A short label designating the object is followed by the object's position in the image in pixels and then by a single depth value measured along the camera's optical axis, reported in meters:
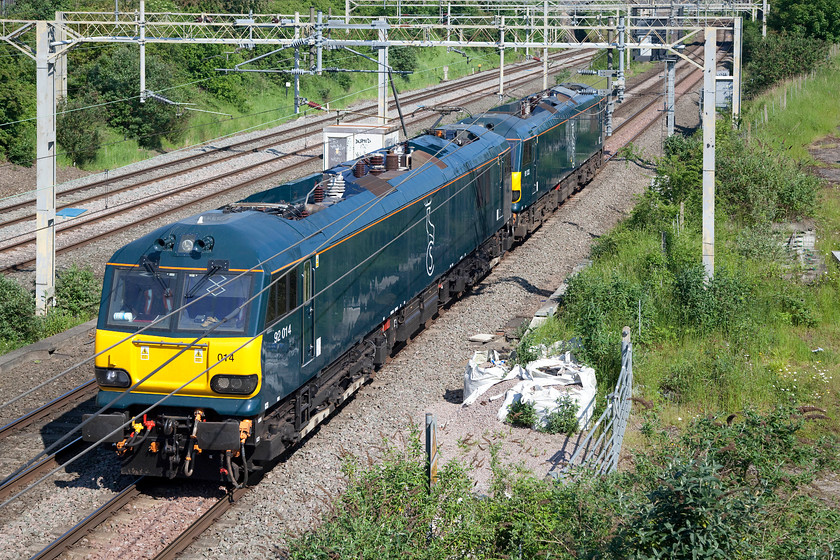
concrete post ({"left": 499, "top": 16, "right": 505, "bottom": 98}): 35.88
